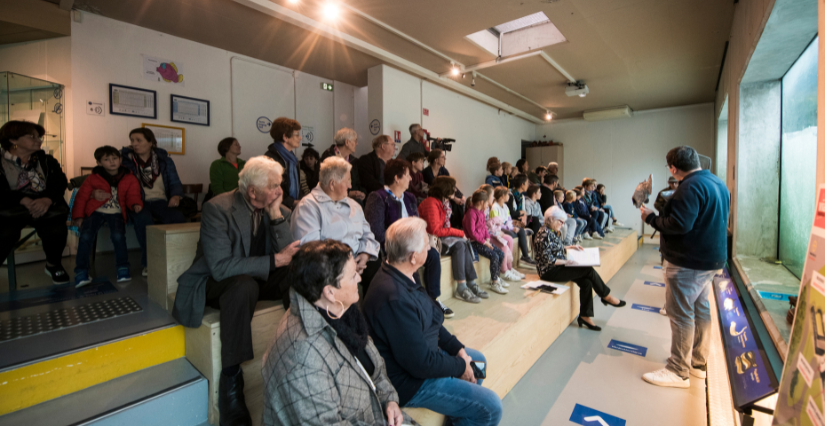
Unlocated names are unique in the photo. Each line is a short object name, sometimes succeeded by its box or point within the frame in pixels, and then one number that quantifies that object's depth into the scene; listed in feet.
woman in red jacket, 10.27
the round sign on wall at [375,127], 17.86
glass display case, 11.83
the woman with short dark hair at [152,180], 10.03
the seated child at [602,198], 27.04
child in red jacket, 9.10
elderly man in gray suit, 5.46
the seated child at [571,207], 20.22
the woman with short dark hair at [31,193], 8.25
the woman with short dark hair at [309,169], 14.76
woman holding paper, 11.28
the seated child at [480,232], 11.39
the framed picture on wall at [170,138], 13.43
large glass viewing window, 7.42
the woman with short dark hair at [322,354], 3.53
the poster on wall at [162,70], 13.10
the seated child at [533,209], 17.78
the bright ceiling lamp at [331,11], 11.93
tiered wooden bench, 5.68
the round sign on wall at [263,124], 16.19
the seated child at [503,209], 13.19
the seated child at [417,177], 13.25
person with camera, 16.48
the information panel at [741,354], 4.85
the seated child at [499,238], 12.24
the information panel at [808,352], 2.74
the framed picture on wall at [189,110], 13.84
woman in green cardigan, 12.39
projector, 21.14
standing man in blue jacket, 7.32
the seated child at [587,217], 21.45
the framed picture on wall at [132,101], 12.49
